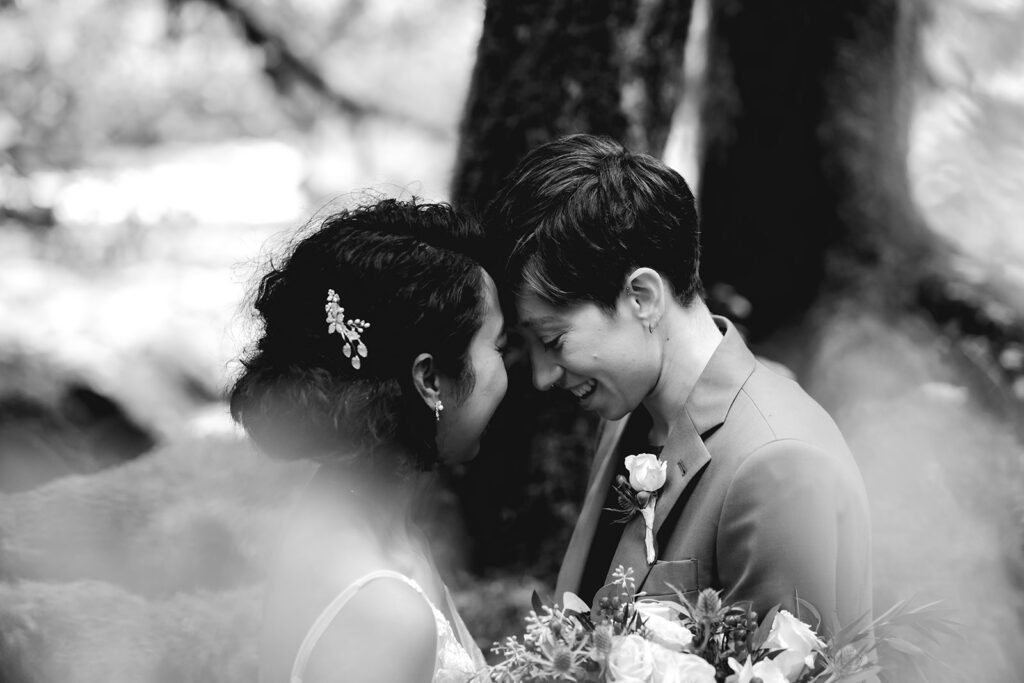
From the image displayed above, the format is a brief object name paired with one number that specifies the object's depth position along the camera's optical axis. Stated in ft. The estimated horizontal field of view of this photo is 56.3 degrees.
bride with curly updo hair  7.07
